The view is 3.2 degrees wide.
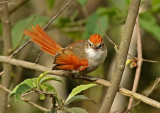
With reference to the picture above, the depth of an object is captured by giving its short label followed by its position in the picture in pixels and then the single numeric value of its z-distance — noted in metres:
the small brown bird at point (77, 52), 3.79
